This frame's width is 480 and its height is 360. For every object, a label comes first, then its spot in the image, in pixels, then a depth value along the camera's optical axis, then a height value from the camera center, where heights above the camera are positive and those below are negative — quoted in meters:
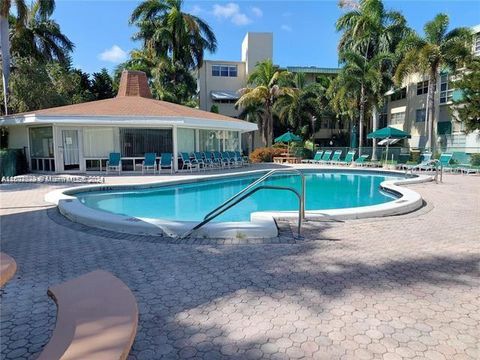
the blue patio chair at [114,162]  18.30 -0.85
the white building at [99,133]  17.67 +0.68
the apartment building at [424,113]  27.25 +2.94
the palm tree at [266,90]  31.52 +4.89
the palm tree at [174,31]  31.98 +10.63
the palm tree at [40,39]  28.56 +9.00
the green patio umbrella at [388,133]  23.34 +0.77
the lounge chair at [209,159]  20.73 -0.82
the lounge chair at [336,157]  25.89 -0.90
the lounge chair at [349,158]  24.94 -0.94
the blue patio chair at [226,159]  22.24 -0.87
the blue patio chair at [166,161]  18.75 -0.83
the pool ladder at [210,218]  6.34 -1.35
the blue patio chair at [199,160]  20.00 -0.84
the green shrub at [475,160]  20.11 -0.89
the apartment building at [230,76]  39.16 +7.80
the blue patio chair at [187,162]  19.39 -0.92
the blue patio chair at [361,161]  24.48 -1.15
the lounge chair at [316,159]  27.06 -1.08
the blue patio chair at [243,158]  23.61 -0.89
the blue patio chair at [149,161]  18.55 -0.82
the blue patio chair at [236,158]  22.97 -0.85
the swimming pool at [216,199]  10.68 -1.94
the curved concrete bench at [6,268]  2.94 -1.05
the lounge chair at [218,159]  21.61 -0.86
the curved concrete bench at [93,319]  2.30 -1.34
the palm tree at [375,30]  29.08 +9.60
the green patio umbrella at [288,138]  27.67 +0.55
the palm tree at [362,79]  26.67 +5.02
